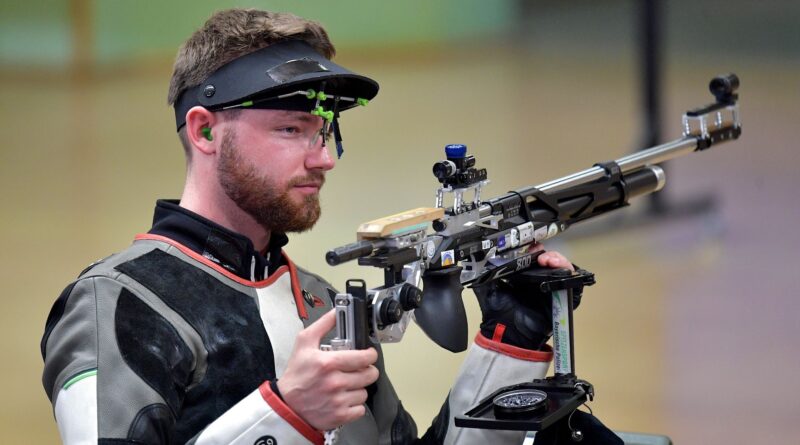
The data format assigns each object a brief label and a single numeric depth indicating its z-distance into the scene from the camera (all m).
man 7.52
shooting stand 7.61
